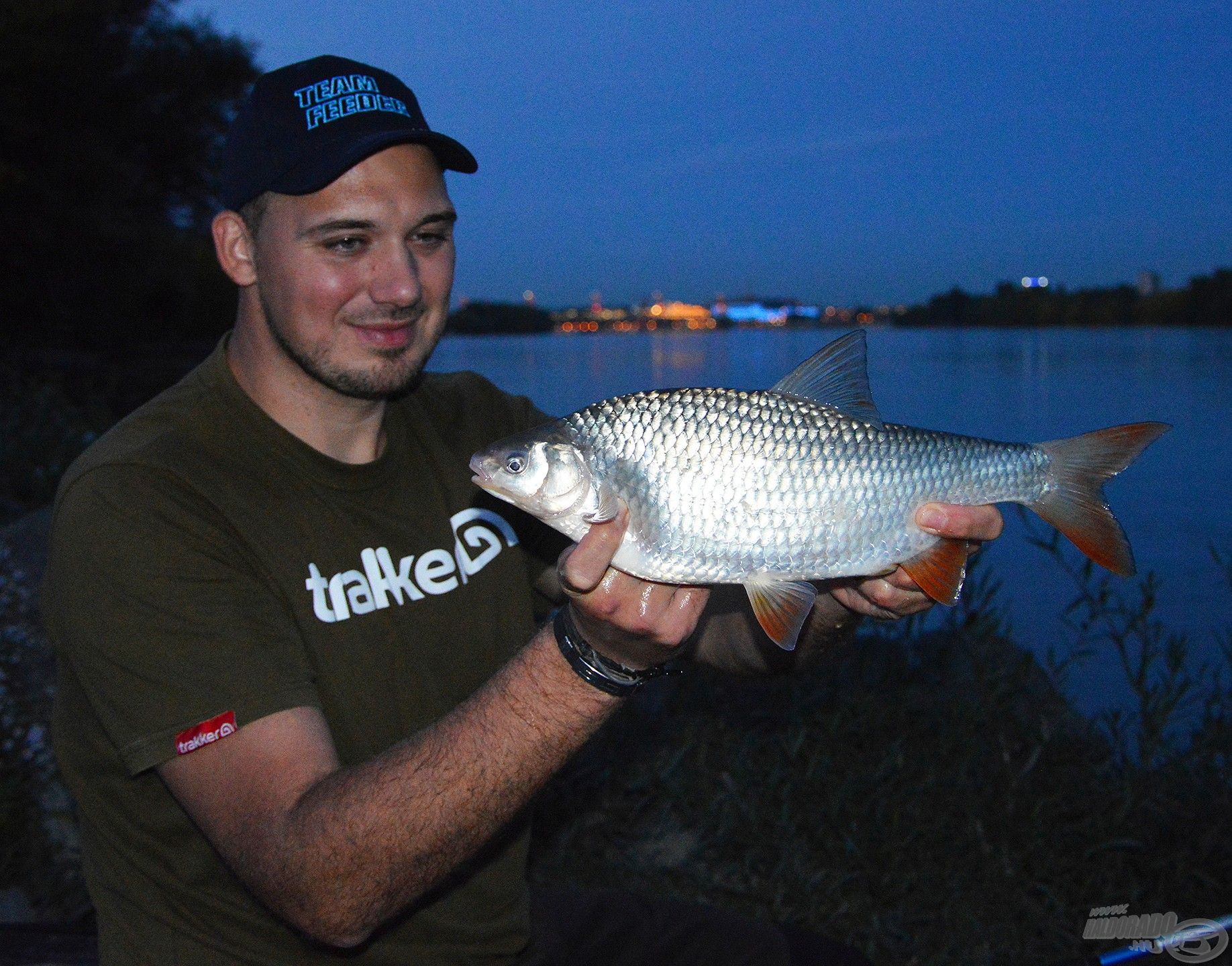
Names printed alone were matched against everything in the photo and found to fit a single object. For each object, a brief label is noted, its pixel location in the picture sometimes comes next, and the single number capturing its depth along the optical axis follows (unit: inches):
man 27.4
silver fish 28.5
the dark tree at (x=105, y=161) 494.7
